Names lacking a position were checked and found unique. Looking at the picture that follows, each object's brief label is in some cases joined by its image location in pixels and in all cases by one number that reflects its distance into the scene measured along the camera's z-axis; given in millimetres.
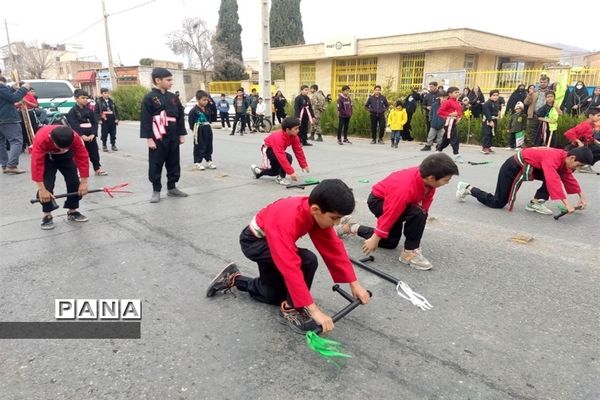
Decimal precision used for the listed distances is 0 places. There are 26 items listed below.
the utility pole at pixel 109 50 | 28438
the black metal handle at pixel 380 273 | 3259
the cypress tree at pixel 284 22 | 40438
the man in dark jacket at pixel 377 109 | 12867
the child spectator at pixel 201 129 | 8475
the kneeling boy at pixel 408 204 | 3590
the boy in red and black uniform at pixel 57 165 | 4660
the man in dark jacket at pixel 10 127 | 7973
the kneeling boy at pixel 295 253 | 2398
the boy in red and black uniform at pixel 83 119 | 7812
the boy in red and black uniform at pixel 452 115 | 9938
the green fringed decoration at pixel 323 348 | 2533
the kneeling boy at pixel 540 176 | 5086
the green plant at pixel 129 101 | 26766
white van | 13102
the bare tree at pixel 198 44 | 43938
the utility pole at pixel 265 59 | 16547
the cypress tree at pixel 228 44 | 43344
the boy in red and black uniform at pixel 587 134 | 7809
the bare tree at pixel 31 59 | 57759
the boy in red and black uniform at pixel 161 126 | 6027
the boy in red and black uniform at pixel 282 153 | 6883
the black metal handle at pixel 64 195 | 5006
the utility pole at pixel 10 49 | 45019
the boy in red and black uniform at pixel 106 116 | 11134
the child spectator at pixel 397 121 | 12359
